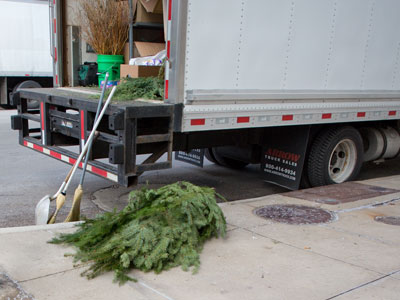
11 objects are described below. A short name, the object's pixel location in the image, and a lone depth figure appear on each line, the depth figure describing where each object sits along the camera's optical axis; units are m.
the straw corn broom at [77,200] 4.66
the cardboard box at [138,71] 6.62
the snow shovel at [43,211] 4.72
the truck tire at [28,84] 16.38
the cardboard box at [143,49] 7.60
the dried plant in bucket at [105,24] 7.27
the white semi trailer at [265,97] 4.92
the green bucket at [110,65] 7.44
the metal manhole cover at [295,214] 5.06
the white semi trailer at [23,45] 15.77
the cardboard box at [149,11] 7.34
